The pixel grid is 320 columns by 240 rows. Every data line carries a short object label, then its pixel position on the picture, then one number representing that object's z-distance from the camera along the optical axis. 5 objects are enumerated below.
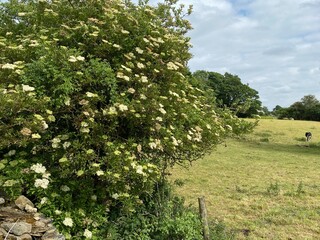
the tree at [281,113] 80.81
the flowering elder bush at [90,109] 5.31
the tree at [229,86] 99.62
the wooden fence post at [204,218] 7.24
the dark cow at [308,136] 35.16
